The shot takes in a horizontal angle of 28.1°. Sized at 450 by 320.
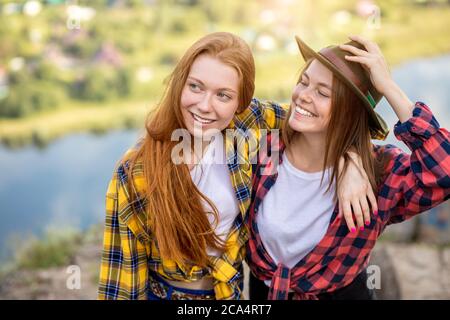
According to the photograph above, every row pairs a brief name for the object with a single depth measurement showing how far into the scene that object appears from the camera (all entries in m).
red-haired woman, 1.99
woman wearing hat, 1.98
